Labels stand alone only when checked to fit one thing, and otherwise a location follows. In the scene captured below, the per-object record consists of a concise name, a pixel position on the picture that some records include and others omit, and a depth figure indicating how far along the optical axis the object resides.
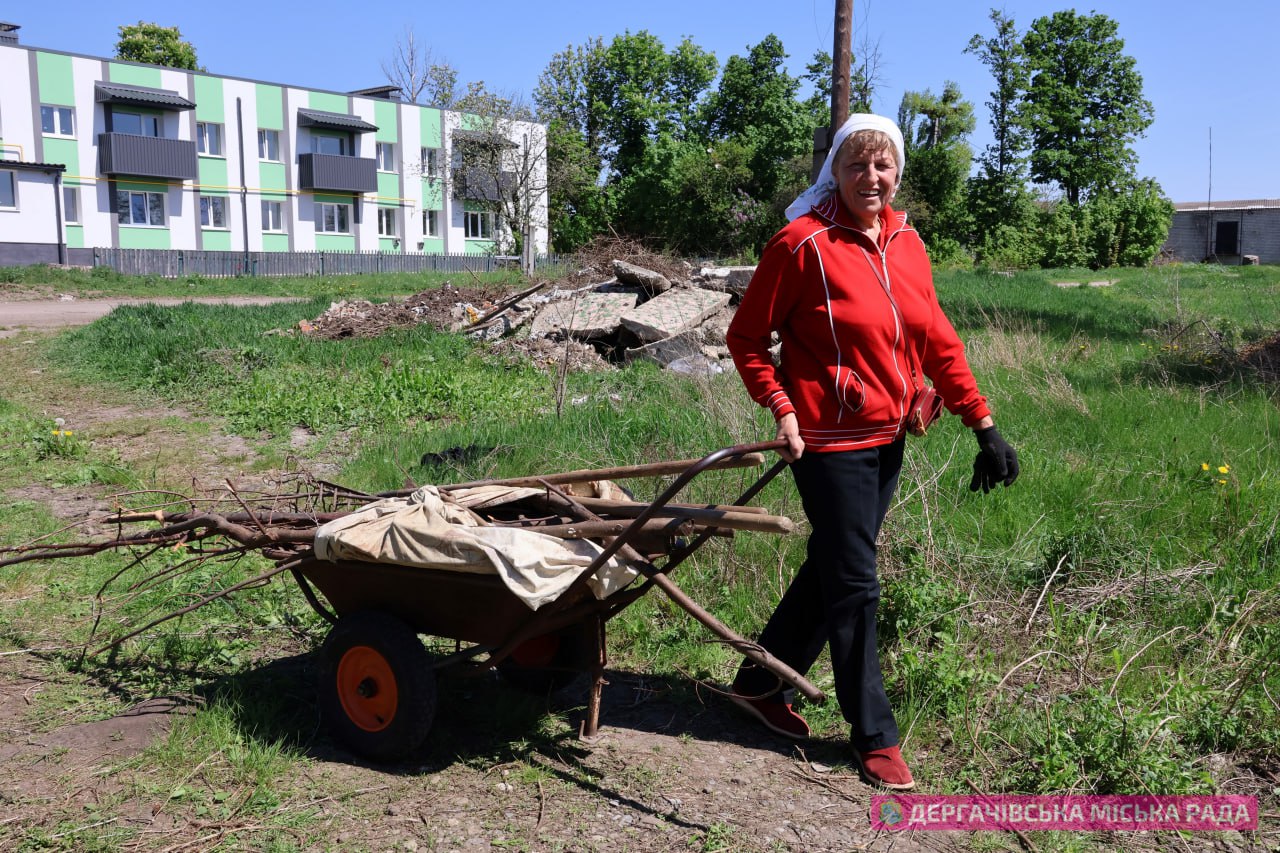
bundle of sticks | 3.16
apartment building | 36.91
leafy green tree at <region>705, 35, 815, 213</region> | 51.72
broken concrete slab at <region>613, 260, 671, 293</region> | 13.99
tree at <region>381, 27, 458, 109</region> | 54.38
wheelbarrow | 3.29
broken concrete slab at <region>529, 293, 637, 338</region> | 12.81
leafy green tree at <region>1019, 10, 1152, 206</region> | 54.97
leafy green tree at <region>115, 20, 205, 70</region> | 61.34
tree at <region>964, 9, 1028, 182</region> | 54.84
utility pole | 6.82
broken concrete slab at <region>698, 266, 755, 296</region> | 14.89
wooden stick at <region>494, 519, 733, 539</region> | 3.16
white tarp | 3.08
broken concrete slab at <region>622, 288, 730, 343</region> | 12.37
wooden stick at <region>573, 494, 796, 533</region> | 2.95
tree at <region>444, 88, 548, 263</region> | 41.19
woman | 3.20
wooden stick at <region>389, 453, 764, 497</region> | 3.10
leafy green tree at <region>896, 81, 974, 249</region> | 48.03
